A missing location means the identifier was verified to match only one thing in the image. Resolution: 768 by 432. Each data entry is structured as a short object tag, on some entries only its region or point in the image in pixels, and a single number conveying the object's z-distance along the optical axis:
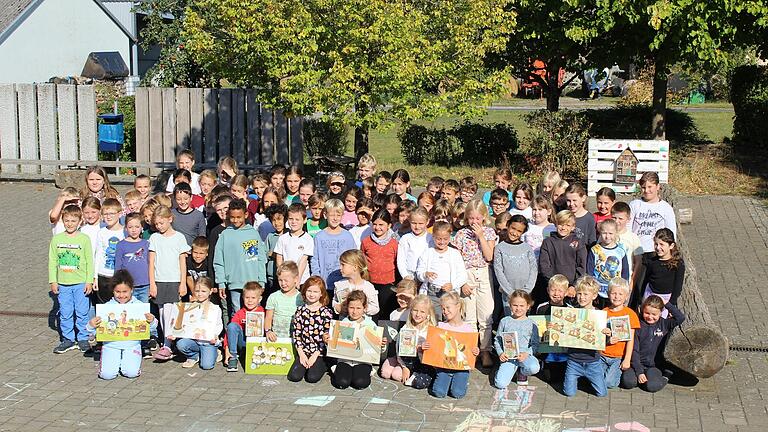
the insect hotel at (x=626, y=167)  18.61
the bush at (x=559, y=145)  20.00
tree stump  8.65
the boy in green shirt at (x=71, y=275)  9.85
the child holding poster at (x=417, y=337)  8.86
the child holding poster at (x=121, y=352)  9.16
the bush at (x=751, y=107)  22.02
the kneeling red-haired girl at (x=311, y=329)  9.12
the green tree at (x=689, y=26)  17.94
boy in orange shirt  8.79
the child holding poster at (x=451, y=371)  8.70
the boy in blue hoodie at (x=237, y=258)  9.77
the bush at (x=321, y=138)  21.36
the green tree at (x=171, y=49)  23.30
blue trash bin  20.39
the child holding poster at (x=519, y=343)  8.89
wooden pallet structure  18.48
